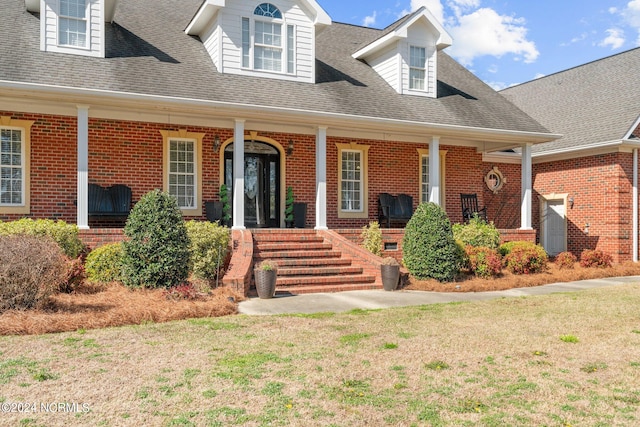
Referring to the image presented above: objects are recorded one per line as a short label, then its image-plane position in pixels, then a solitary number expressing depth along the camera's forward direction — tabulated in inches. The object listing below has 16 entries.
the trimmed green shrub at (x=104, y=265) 390.9
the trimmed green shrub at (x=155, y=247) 358.0
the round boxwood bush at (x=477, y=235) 535.5
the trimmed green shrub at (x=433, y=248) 455.2
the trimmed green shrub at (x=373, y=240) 508.4
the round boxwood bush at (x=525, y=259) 518.0
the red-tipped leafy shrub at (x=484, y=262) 479.5
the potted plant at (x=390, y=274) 426.0
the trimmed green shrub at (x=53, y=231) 379.9
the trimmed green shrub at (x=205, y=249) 404.2
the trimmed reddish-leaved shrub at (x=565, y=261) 571.2
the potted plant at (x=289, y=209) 575.5
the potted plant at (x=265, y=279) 371.2
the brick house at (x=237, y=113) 472.1
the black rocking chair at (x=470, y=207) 666.8
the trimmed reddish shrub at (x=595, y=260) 582.2
